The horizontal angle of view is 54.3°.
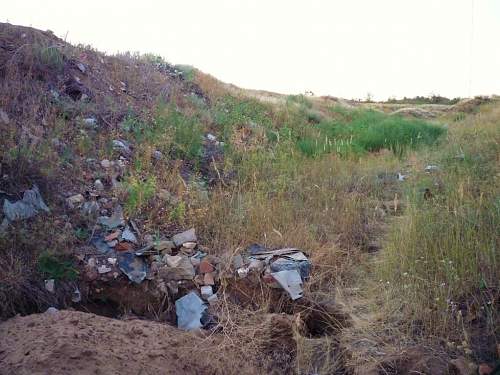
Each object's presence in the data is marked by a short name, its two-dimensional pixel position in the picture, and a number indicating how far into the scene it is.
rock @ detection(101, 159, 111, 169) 4.62
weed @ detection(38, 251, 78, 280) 3.10
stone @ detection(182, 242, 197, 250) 3.66
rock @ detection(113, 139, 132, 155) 5.10
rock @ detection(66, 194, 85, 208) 3.81
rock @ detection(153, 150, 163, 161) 5.21
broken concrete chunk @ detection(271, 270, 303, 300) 3.28
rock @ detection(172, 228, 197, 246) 3.72
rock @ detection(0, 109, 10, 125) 4.32
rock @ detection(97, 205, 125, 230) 3.78
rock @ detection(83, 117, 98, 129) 5.25
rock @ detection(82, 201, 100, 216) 3.79
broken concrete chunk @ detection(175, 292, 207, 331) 3.04
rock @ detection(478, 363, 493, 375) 2.29
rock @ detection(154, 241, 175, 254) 3.60
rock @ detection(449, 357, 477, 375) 2.32
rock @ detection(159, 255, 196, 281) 3.38
